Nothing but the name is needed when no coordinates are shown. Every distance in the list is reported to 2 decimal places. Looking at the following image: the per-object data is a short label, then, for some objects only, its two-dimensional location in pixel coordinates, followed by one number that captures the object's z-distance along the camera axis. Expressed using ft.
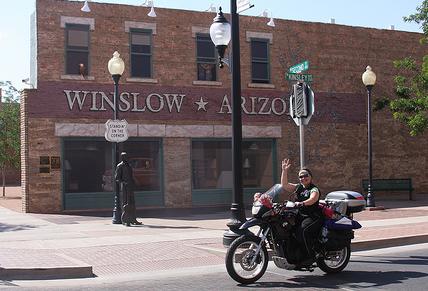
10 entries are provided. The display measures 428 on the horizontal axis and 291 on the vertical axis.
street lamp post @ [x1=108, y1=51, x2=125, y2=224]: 53.78
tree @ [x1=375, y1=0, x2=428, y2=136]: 70.69
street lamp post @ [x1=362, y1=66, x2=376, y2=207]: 66.59
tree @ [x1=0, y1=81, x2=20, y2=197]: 94.73
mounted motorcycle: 27.53
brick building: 65.36
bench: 81.56
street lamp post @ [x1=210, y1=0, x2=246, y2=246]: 36.65
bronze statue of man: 52.16
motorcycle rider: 28.68
